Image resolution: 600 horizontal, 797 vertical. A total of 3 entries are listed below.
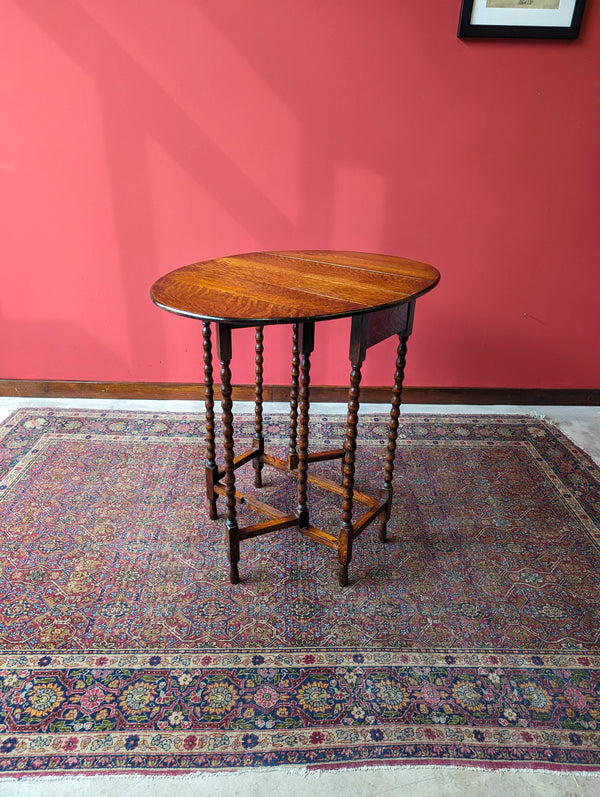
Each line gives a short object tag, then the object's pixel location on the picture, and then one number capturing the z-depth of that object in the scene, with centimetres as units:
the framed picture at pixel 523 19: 263
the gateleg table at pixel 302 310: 154
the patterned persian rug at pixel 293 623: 146
